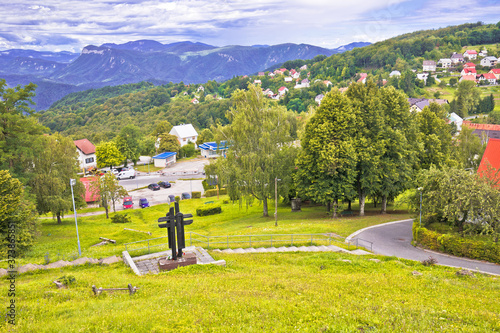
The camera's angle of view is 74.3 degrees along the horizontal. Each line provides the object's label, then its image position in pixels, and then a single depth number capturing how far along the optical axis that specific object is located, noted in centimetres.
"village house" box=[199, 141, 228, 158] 9438
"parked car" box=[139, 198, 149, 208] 5049
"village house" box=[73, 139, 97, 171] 8080
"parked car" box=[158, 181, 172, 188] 6438
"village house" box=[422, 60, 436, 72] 17488
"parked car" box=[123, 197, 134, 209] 5009
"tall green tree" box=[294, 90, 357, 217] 3055
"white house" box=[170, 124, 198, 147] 10744
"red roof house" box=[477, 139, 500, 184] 2827
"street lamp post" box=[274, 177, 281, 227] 3156
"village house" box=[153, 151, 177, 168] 8725
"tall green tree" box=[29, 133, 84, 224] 3222
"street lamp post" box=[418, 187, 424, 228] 2555
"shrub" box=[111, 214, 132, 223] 3731
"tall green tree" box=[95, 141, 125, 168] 8288
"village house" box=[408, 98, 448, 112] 10777
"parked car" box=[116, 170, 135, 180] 7275
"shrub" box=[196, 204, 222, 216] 4238
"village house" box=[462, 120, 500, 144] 8838
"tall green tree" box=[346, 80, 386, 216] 3114
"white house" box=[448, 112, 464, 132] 9976
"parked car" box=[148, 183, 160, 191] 6245
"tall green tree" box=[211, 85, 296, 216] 3378
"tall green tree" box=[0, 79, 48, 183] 2980
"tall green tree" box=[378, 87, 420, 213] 3167
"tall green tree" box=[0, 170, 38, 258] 1962
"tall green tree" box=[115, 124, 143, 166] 8919
